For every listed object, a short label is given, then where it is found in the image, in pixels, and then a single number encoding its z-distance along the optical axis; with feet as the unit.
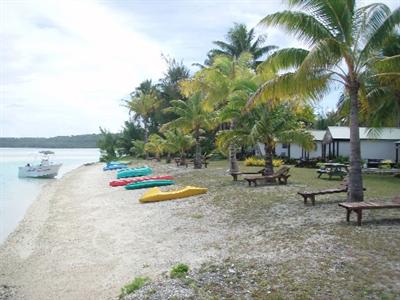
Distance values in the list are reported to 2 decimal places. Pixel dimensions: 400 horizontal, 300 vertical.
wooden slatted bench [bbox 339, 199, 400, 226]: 29.86
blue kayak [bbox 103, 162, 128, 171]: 137.69
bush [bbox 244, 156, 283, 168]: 98.03
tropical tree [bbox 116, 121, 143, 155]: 197.67
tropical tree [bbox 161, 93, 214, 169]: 95.45
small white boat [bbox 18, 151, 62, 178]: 142.20
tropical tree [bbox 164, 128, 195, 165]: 111.34
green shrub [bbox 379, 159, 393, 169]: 86.48
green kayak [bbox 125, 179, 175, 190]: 69.72
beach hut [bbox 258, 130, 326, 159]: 111.20
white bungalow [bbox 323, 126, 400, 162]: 103.35
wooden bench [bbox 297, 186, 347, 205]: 39.91
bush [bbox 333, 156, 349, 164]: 90.43
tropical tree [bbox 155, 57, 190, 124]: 167.73
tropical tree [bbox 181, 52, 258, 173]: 72.54
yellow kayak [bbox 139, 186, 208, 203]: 53.78
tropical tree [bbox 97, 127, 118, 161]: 212.23
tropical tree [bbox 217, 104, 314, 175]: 56.73
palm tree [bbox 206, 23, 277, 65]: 140.87
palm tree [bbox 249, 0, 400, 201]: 35.70
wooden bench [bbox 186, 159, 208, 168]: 100.89
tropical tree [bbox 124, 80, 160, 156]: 174.40
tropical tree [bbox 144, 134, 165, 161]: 129.72
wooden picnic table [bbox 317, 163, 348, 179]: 63.82
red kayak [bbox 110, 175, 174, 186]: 77.87
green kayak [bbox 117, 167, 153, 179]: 96.22
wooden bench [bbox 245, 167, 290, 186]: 55.83
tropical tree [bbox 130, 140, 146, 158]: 171.83
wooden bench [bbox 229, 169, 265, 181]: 64.54
